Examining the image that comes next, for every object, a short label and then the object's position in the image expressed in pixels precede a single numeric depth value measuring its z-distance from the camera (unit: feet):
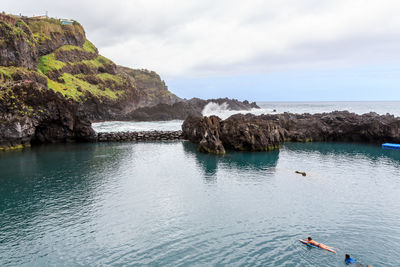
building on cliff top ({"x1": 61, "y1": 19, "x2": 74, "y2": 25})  606.55
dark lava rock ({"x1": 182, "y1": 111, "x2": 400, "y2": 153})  273.75
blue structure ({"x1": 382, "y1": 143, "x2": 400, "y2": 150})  283.75
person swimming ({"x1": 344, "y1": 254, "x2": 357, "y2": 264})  85.61
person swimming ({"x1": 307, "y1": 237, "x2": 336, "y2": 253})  92.83
